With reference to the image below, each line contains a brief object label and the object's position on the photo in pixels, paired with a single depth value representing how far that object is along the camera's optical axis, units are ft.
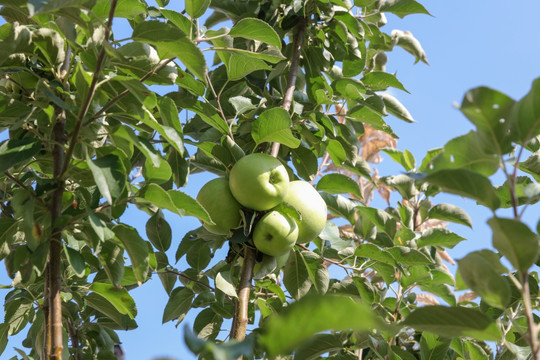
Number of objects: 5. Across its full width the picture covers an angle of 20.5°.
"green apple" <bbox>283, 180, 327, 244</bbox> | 6.04
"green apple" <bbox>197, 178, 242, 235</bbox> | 5.98
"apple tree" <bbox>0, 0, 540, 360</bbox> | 5.02
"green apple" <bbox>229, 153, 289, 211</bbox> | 5.89
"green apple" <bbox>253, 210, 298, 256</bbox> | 5.88
